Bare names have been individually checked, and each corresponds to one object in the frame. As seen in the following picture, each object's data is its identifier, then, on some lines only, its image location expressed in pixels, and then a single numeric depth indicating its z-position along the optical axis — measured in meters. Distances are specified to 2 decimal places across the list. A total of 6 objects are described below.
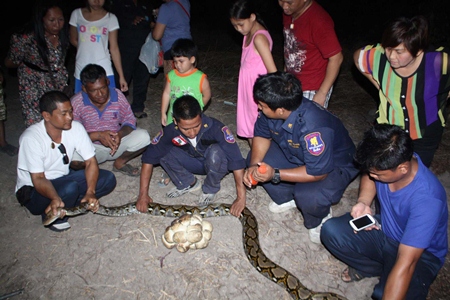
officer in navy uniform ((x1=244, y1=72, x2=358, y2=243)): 2.88
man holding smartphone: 2.25
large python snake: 2.88
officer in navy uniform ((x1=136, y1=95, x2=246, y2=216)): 3.70
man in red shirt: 3.46
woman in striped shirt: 2.71
